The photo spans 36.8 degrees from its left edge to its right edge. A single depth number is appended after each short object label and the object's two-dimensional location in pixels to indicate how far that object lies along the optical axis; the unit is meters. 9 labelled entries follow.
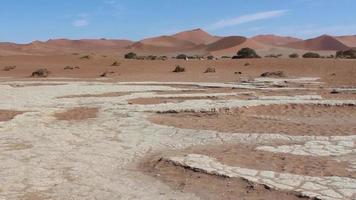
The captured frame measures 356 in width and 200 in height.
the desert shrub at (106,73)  30.69
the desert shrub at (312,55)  46.41
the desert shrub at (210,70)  32.47
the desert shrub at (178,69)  32.93
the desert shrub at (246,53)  51.80
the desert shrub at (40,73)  30.94
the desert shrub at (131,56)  51.75
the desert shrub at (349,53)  43.53
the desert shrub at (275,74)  27.94
